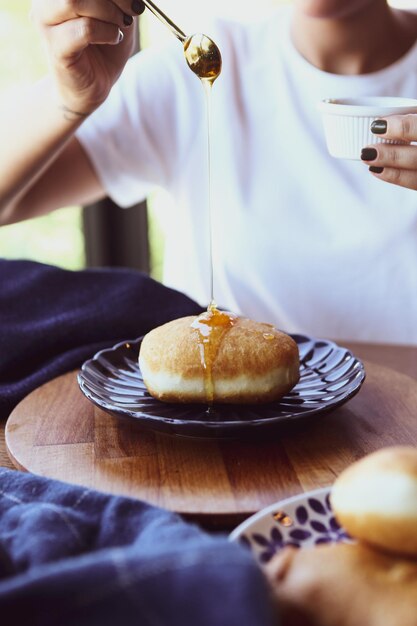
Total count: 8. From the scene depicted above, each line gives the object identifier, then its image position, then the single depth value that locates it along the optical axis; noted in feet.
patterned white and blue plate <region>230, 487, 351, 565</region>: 2.01
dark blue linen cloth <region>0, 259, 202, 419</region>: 3.99
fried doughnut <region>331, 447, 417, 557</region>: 1.82
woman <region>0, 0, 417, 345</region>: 5.66
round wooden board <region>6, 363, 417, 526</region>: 2.69
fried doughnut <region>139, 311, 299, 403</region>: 3.14
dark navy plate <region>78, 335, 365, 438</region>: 2.89
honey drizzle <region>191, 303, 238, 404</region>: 3.15
